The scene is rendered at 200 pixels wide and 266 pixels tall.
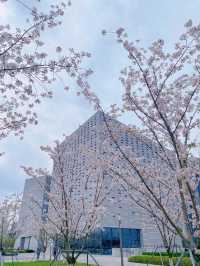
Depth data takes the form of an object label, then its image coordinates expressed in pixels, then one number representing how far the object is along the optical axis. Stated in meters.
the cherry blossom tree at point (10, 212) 29.61
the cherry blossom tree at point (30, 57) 4.00
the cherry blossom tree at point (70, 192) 6.98
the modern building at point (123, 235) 32.41
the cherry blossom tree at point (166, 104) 4.71
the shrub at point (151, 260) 14.32
